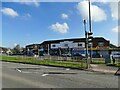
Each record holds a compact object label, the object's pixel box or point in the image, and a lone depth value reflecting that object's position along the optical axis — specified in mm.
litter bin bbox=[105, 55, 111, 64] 12268
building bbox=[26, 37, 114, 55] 30729
